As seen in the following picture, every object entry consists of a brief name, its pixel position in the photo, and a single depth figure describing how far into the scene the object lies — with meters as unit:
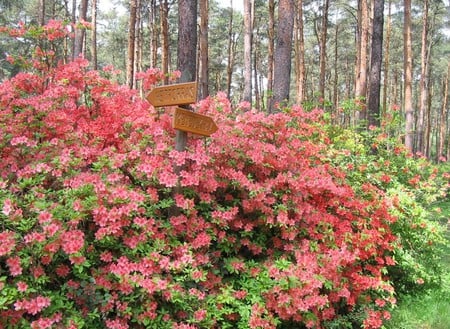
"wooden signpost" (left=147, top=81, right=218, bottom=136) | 3.01
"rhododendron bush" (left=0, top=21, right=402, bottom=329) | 2.45
